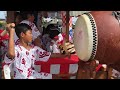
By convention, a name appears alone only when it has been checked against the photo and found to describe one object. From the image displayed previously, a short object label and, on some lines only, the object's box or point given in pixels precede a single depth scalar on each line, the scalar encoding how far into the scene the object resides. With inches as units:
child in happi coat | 80.7
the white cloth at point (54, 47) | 118.1
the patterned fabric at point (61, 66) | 103.8
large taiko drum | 82.4
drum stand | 86.2
